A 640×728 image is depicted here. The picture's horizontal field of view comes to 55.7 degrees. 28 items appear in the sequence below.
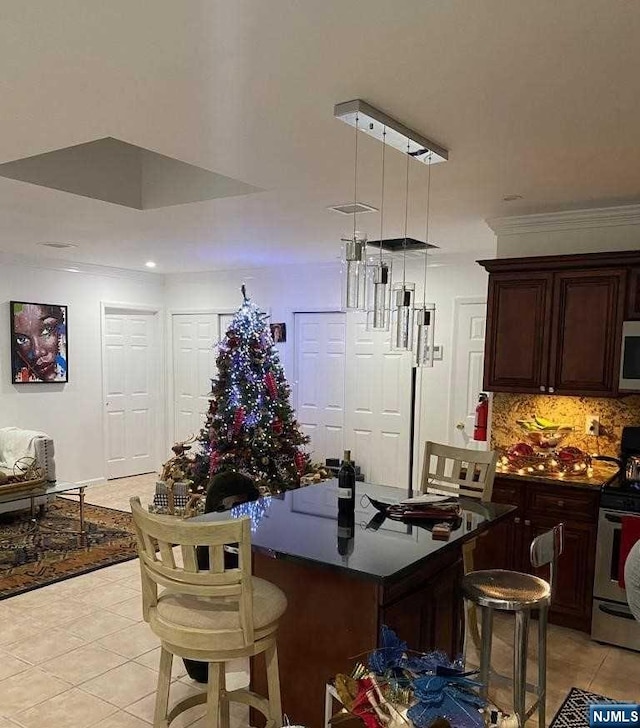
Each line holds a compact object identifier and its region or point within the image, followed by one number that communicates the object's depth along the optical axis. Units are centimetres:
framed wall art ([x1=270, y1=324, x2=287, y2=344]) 725
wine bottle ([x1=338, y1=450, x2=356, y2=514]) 266
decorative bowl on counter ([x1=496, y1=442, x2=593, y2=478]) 391
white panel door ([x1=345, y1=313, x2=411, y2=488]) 645
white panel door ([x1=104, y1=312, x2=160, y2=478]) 757
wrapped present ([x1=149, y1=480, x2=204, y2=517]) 547
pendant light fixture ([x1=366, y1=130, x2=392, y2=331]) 279
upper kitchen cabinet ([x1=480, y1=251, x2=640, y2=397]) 380
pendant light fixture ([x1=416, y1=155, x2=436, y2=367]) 294
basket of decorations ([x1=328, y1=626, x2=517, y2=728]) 132
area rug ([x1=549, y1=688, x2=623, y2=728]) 272
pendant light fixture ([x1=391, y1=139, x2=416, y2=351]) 290
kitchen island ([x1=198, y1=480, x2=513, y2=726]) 218
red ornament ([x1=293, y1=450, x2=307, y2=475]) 560
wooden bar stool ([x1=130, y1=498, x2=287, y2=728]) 199
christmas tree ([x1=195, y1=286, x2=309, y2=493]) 542
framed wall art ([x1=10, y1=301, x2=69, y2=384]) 650
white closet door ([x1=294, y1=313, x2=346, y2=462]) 693
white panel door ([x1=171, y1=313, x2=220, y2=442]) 784
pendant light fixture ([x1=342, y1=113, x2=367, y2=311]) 265
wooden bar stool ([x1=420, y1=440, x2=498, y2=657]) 326
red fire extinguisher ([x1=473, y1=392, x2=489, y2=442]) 530
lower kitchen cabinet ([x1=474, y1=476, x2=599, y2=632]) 361
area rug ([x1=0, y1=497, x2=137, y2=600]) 440
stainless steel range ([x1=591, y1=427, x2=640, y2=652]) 345
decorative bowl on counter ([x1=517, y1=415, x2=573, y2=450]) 420
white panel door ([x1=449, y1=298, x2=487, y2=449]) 596
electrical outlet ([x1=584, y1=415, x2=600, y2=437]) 414
